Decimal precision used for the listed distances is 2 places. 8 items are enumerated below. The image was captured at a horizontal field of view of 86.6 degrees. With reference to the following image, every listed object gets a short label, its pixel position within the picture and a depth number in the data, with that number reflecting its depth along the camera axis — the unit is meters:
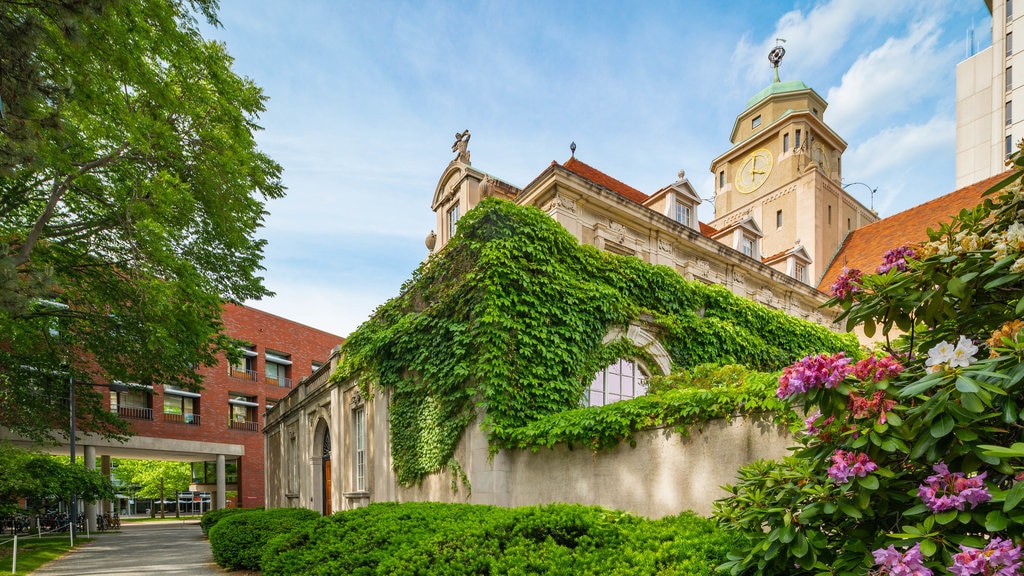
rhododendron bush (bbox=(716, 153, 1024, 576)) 2.26
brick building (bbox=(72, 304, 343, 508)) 39.22
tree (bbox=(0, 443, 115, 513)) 19.14
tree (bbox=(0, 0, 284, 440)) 11.12
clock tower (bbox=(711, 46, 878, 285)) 34.81
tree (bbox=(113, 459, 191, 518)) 51.44
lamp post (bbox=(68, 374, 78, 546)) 21.01
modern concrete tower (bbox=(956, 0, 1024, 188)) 45.68
